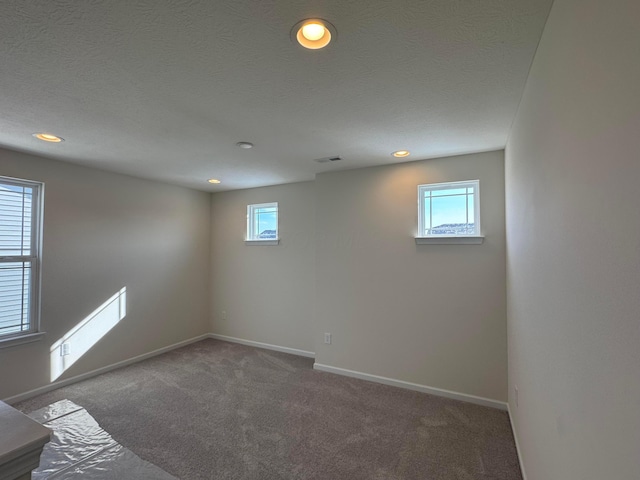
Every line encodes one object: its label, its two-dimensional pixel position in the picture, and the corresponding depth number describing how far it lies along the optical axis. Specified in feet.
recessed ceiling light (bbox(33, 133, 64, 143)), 8.23
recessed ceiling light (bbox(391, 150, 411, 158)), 9.59
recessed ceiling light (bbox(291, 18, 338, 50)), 4.19
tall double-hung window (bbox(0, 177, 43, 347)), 9.55
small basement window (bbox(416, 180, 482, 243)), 9.86
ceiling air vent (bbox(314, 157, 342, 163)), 10.42
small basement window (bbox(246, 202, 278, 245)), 14.99
